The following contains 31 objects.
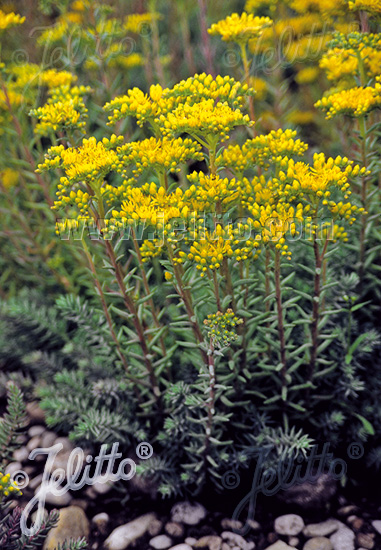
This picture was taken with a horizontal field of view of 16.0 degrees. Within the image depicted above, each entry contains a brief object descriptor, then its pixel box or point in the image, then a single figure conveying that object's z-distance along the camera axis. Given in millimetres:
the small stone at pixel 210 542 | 1034
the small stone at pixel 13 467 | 1119
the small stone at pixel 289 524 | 1041
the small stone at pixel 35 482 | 1095
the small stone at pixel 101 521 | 1059
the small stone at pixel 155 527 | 1050
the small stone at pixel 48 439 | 1133
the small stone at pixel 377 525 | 1032
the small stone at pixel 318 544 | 1024
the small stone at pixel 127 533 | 1040
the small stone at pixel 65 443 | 1120
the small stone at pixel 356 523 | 1037
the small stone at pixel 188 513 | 1057
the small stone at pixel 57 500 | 1077
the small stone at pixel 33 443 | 1137
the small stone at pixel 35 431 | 1148
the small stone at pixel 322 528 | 1036
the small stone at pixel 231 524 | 1047
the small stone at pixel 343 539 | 1023
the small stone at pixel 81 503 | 1078
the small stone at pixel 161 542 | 1038
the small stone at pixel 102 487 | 1090
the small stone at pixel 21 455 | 1129
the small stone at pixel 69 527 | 1039
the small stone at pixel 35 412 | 1162
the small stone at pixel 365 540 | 1022
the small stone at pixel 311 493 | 1053
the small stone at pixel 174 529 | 1047
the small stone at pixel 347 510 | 1051
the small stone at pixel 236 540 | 1034
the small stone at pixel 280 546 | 1025
